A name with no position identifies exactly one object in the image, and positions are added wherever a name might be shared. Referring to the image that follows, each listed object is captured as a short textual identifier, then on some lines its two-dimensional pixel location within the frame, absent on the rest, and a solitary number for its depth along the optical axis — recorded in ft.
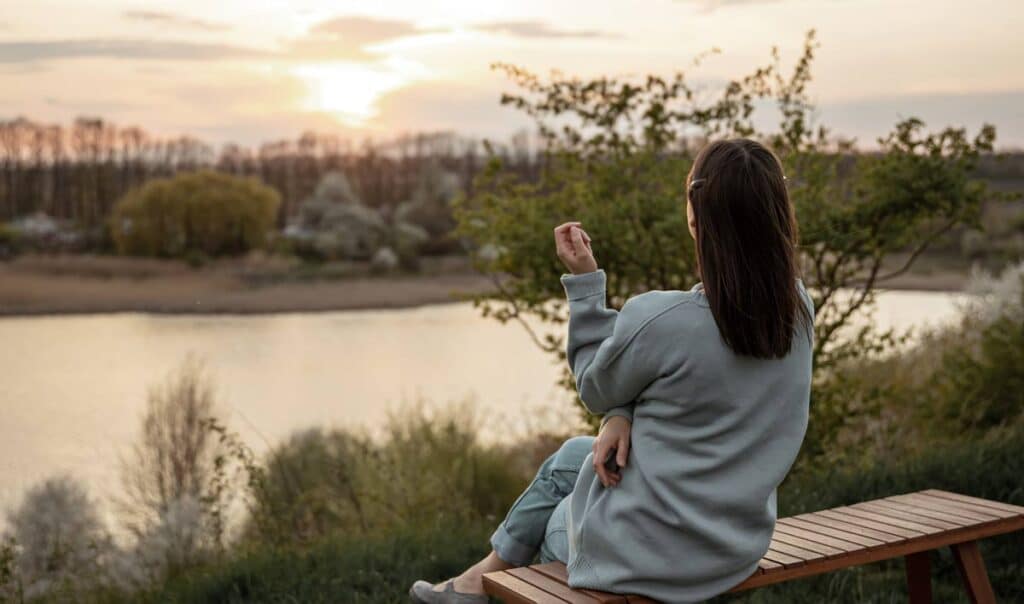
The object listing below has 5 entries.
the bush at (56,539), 14.96
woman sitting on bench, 6.22
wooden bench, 6.87
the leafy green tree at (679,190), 15.44
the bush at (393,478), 17.49
